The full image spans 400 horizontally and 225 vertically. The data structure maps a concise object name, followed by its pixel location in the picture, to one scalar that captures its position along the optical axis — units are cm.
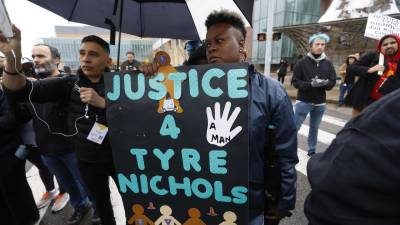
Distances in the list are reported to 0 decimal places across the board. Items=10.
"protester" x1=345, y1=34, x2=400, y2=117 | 324
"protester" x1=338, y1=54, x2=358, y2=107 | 799
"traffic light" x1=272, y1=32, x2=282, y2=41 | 1053
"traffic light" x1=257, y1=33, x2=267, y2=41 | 966
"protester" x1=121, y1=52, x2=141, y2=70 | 853
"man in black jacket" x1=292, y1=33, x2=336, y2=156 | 406
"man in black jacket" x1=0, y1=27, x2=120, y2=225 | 190
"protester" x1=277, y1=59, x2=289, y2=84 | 1555
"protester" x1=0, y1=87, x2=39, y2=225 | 212
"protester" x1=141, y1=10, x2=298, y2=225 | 143
